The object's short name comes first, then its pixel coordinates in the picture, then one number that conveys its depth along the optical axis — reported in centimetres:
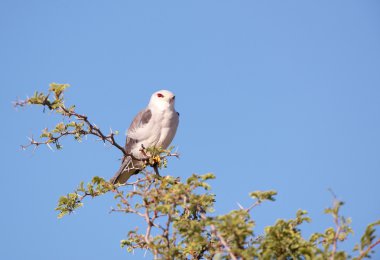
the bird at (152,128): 2006
